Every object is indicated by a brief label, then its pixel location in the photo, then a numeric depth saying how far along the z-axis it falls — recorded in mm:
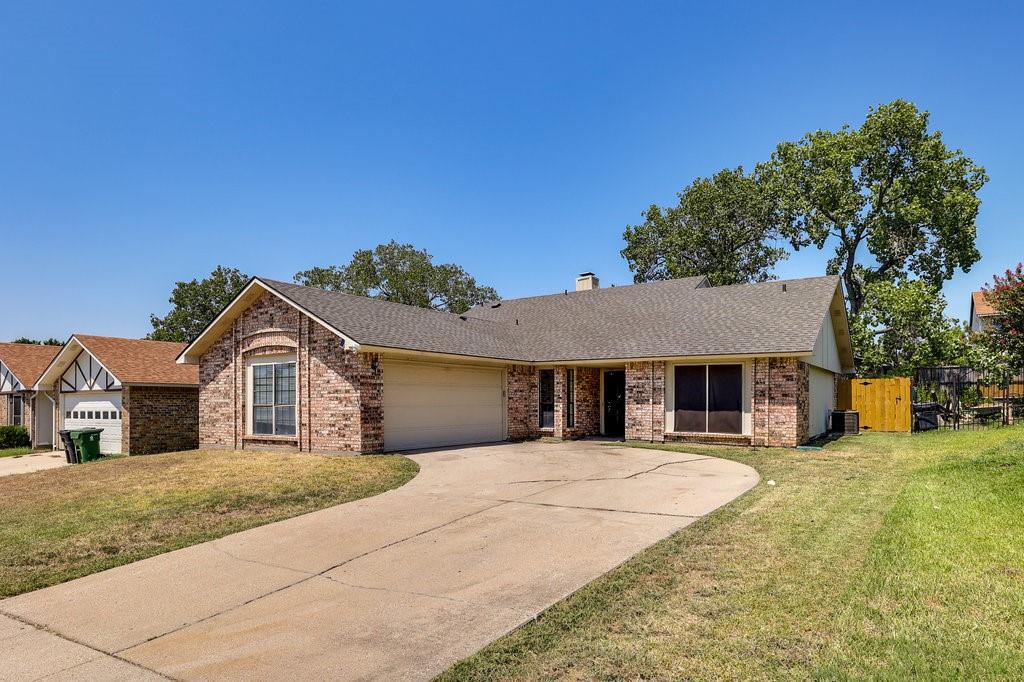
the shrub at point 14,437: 27641
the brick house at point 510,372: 15539
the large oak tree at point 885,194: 32094
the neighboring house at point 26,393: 27828
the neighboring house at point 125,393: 22000
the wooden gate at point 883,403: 19734
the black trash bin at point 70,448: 20561
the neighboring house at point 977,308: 46125
